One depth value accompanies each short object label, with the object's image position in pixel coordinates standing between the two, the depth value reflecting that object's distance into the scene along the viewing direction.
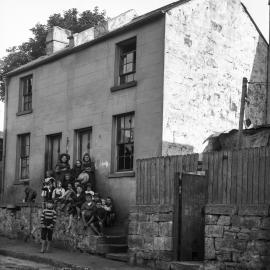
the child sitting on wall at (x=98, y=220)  15.60
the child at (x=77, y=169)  18.62
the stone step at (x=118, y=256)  14.21
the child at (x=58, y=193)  17.52
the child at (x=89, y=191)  16.99
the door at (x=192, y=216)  12.84
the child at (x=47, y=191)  17.43
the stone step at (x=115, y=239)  15.33
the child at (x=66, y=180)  18.17
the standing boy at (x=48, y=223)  16.08
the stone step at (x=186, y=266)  11.74
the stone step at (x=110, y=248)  15.07
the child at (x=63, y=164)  18.78
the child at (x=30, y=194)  20.45
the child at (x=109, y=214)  16.95
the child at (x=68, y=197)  16.90
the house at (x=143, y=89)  17.14
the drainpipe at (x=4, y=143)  23.73
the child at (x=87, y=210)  15.73
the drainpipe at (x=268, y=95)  19.81
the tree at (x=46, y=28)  33.81
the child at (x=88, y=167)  18.45
